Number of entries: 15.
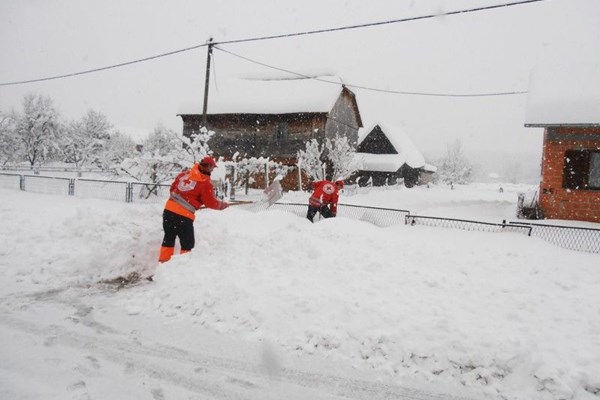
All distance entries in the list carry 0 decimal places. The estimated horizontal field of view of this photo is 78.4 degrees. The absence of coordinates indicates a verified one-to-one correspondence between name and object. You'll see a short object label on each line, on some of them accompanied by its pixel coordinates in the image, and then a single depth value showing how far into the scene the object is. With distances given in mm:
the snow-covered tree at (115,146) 39241
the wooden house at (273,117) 25188
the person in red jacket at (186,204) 5266
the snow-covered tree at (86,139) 44188
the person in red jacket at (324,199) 9891
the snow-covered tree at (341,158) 24562
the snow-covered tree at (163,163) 15516
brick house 12898
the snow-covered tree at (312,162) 23391
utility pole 14906
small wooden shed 31281
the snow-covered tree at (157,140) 50675
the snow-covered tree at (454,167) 55006
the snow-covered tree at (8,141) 39188
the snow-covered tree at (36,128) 41938
